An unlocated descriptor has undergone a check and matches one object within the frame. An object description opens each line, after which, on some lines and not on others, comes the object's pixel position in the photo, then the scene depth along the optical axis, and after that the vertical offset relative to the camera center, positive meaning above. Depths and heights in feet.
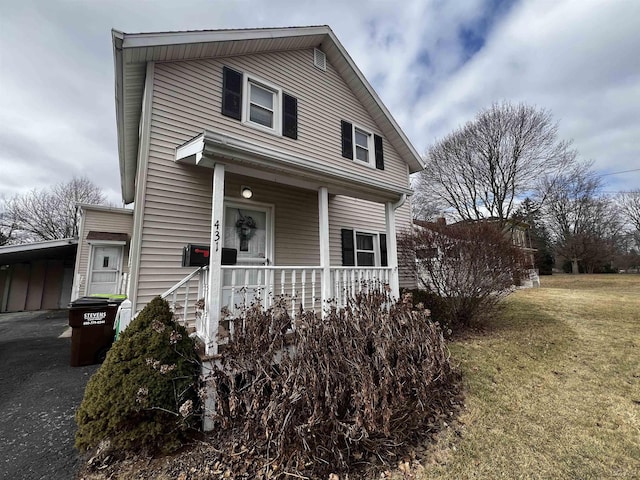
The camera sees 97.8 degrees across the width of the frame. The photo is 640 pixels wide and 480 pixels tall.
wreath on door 17.92 +3.27
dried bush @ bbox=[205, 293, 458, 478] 7.68 -3.42
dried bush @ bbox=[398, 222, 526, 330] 19.70 +0.65
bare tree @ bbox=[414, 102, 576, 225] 62.59 +27.22
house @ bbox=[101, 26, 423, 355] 13.64 +5.91
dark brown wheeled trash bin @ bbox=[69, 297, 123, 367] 15.49 -2.57
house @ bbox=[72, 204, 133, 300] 30.37 +3.24
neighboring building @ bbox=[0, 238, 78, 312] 38.22 +0.45
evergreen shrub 7.63 -3.22
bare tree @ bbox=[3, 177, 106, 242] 79.05 +19.42
